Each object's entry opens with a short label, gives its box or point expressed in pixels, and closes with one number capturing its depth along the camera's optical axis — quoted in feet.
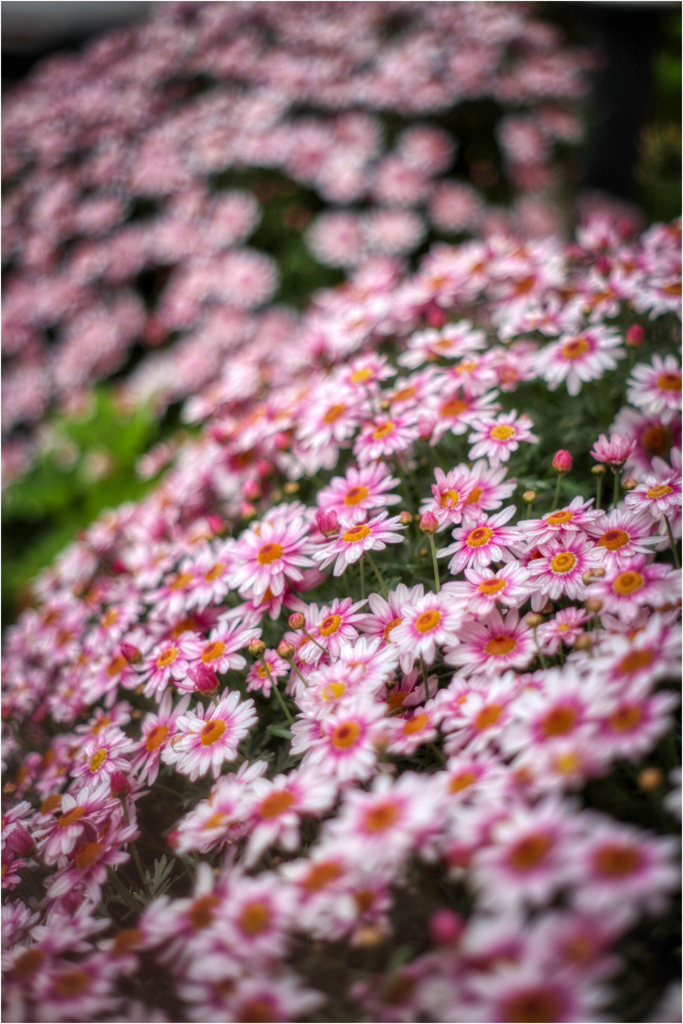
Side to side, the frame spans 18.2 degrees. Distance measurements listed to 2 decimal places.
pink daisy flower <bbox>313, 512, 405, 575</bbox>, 2.41
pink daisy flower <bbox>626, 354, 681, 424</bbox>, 2.53
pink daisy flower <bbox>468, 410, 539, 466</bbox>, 2.51
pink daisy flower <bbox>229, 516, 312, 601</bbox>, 2.45
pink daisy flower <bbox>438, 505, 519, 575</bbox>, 2.39
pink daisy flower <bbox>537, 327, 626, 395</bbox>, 2.58
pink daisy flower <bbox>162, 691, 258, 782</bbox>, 2.33
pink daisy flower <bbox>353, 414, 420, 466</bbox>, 2.55
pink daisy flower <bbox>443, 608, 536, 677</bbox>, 2.31
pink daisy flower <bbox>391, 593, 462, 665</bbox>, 2.31
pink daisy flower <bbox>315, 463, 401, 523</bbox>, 2.48
